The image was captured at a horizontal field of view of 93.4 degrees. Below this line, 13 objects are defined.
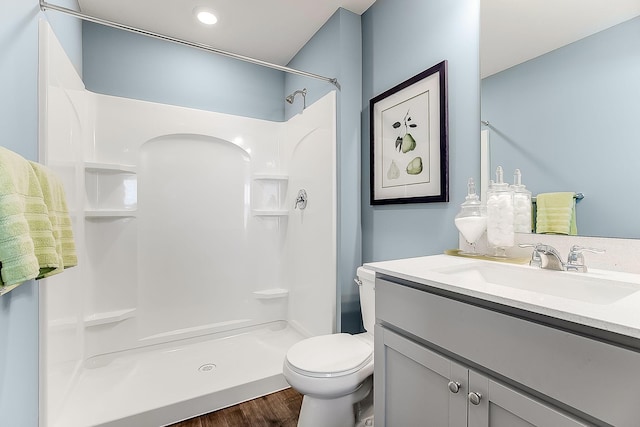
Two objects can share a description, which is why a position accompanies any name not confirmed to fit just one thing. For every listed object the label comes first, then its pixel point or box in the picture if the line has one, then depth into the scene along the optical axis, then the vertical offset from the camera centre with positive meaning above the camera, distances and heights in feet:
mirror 3.20 +1.37
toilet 4.47 -2.49
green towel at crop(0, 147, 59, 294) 2.36 -0.08
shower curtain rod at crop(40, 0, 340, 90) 4.37 +3.21
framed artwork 5.10 +1.39
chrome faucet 3.29 -0.52
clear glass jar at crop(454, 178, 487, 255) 4.33 -0.07
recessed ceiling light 6.93 +4.74
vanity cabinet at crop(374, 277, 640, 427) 1.92 -1.24
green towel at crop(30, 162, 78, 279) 3.24 +0.00
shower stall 5.59 -1.02
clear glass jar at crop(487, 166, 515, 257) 4.08 -0.10
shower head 8.11 +3.31
